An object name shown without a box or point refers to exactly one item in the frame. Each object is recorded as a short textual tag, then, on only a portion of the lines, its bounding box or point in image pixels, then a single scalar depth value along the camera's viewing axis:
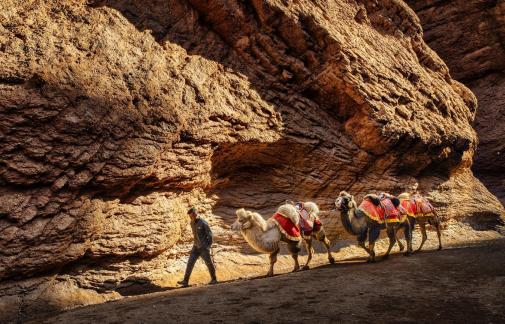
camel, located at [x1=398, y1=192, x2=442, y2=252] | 12.07
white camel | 8.97
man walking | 8.55
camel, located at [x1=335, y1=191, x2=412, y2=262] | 9.63
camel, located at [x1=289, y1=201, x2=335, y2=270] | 10.33
